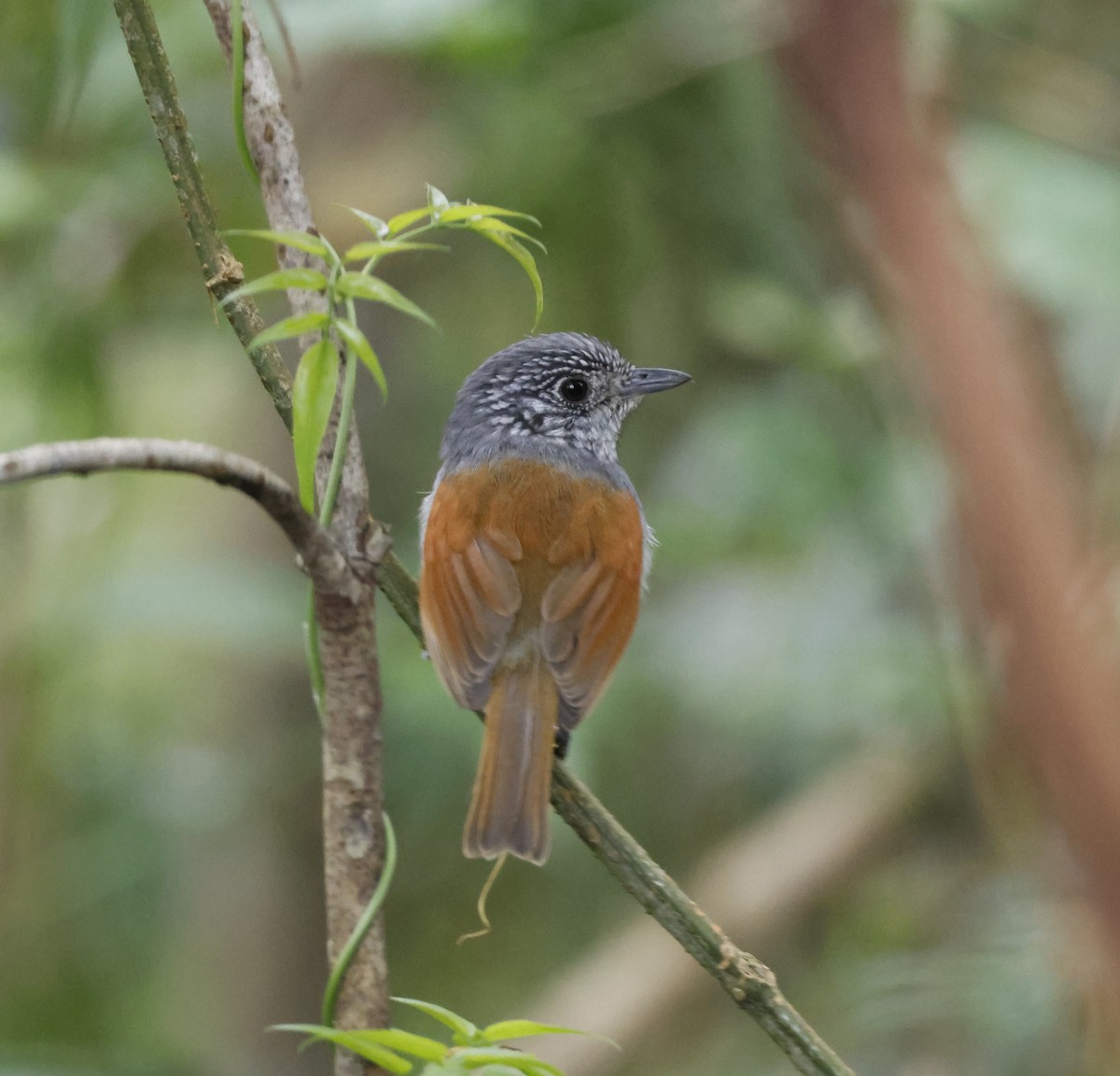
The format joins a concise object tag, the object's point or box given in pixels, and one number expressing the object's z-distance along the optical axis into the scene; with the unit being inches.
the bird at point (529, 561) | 233.5
